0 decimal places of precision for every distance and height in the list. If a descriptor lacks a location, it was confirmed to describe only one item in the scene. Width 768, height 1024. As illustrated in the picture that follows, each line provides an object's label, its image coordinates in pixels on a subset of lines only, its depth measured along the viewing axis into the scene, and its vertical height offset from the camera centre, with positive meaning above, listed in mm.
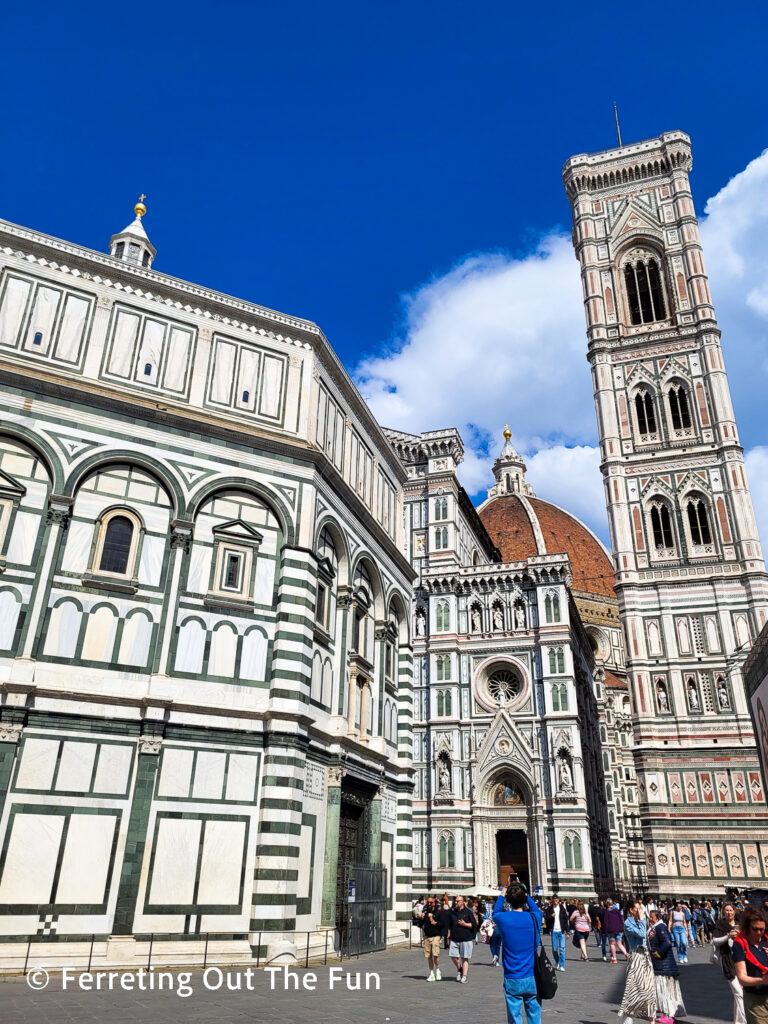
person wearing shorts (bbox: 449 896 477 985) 15531 -1095
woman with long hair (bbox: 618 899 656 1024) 9359 -1219
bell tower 41219 +20961
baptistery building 14062 +4665
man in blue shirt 6676 -660
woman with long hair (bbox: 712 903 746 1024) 9133 -774
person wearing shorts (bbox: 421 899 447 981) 15148 -1102
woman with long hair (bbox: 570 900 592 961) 21969 -1238
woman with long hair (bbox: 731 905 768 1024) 6504 -630
